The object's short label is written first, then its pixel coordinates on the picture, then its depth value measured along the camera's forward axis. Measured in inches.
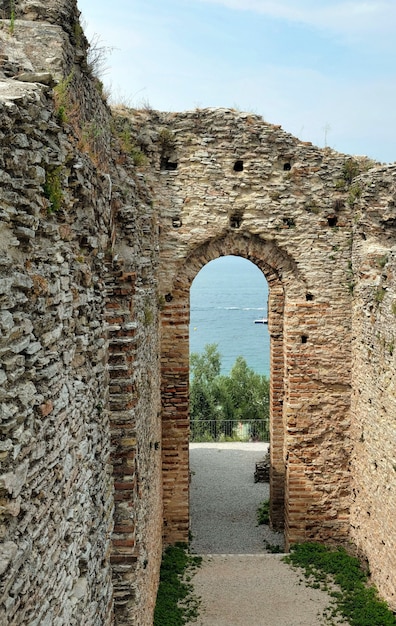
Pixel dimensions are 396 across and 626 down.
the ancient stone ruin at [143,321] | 108.3
